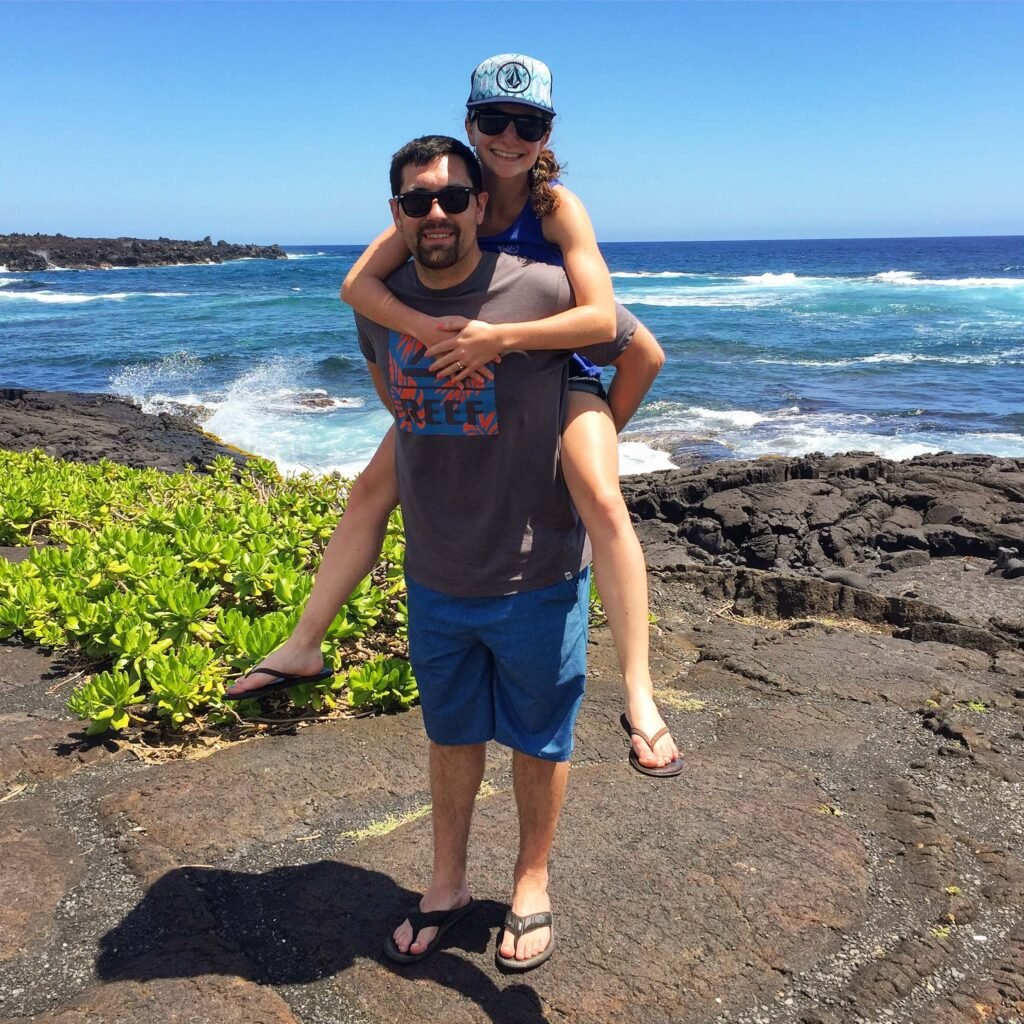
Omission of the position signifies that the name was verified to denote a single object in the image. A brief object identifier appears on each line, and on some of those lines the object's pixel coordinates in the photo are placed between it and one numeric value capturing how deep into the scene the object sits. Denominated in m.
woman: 2.41
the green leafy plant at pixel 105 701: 3.53
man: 2.46
